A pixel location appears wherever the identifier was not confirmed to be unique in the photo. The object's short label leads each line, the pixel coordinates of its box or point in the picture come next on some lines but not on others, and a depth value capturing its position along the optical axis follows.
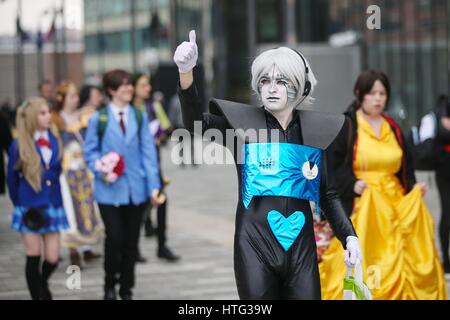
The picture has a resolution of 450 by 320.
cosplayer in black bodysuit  8.37
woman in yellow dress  13.67
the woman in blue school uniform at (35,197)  14.50
